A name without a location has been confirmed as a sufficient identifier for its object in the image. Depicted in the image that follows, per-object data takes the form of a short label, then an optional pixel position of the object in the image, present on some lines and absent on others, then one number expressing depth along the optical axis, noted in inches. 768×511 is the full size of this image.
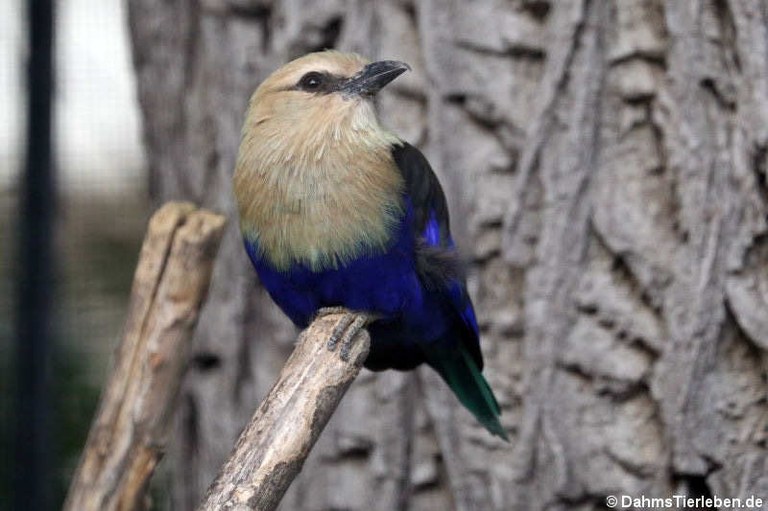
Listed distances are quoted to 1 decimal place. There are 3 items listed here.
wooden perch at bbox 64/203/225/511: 228.2
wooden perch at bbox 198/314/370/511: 175.9
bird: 214.4
